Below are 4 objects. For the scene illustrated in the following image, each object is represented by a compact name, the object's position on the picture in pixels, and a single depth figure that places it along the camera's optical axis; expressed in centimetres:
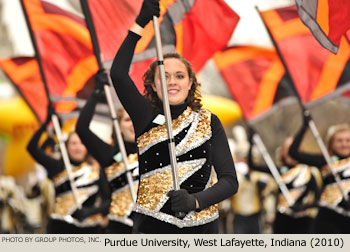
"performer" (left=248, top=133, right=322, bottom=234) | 1891
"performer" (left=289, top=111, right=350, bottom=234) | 1474
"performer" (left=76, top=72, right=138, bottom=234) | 1130
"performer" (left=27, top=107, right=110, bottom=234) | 1484
